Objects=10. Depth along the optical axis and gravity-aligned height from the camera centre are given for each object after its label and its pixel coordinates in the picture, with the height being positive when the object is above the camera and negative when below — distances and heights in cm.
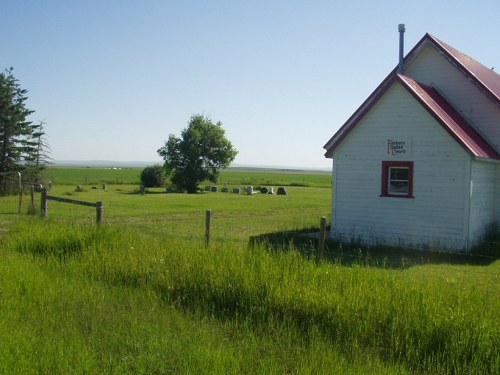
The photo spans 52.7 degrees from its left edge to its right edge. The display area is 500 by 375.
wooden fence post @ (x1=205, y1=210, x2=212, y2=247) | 1170 -113
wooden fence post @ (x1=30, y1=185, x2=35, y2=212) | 2242 -144
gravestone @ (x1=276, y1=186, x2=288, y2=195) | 5106 -130
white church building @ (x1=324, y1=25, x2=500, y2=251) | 1549 +71
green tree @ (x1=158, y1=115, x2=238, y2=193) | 5575 +255
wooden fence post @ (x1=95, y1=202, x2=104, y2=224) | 1348 -99
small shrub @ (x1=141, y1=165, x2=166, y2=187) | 6075 -13
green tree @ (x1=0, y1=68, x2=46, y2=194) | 4466 +357
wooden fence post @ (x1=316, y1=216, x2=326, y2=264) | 933 -114
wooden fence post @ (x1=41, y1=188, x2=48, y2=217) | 1699 -103
